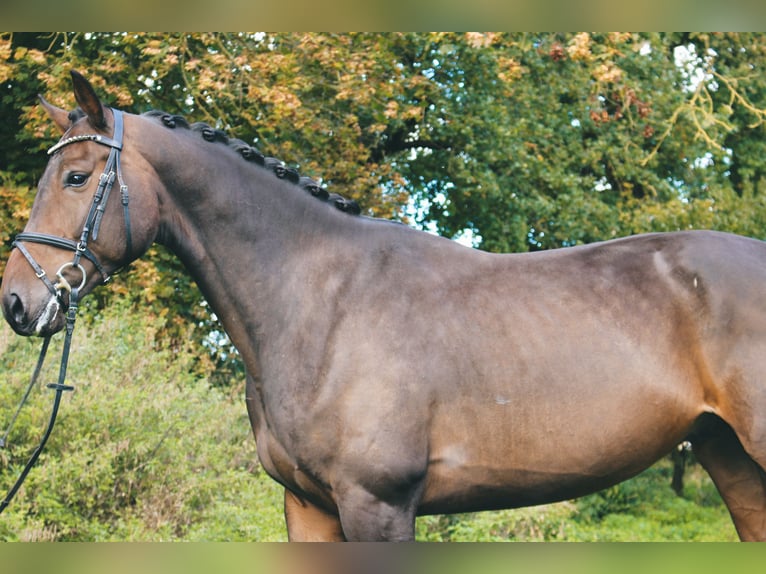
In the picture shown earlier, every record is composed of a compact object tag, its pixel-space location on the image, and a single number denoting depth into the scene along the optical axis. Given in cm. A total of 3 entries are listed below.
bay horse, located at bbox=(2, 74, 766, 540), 335
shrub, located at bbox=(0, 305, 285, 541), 732
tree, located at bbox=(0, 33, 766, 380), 1023
